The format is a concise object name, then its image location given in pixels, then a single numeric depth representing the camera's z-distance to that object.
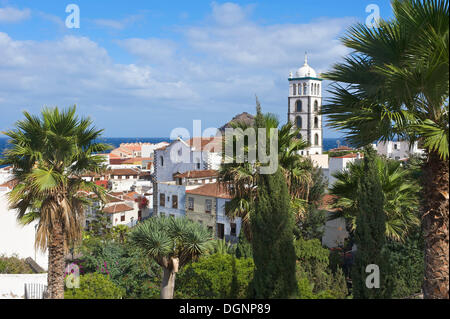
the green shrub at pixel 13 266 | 20.17
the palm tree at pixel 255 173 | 12.52
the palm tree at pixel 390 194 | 13.67
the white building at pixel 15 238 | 22.75
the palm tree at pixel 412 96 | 6.88
